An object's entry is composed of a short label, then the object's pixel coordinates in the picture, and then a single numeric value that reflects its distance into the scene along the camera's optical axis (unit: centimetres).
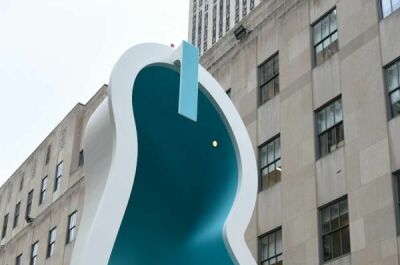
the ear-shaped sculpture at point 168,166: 1456
